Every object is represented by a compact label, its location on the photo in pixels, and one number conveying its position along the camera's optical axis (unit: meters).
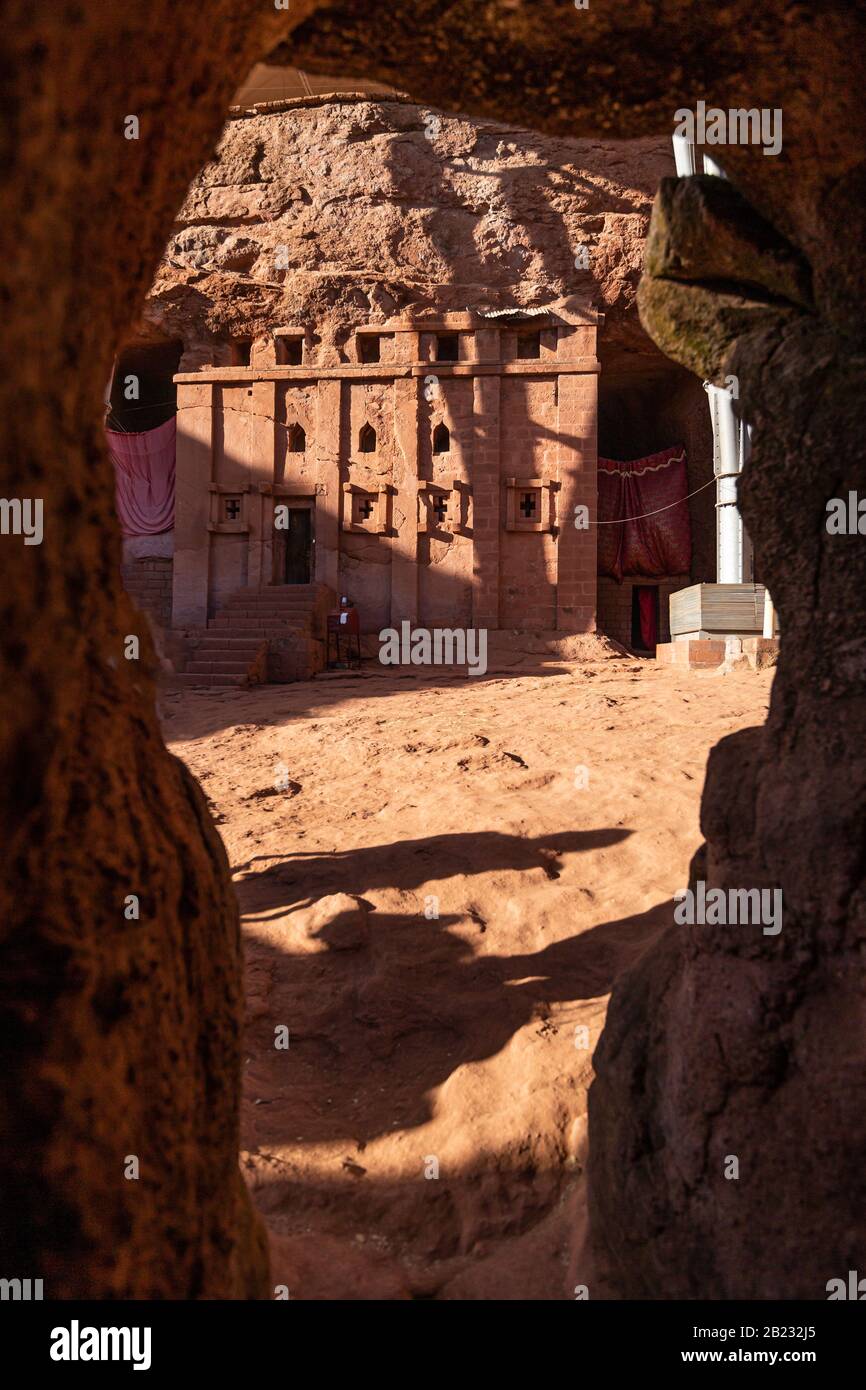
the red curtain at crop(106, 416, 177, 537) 18.75
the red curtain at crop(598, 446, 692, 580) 19.08
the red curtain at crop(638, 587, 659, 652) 19.72
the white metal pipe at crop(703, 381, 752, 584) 13.90
